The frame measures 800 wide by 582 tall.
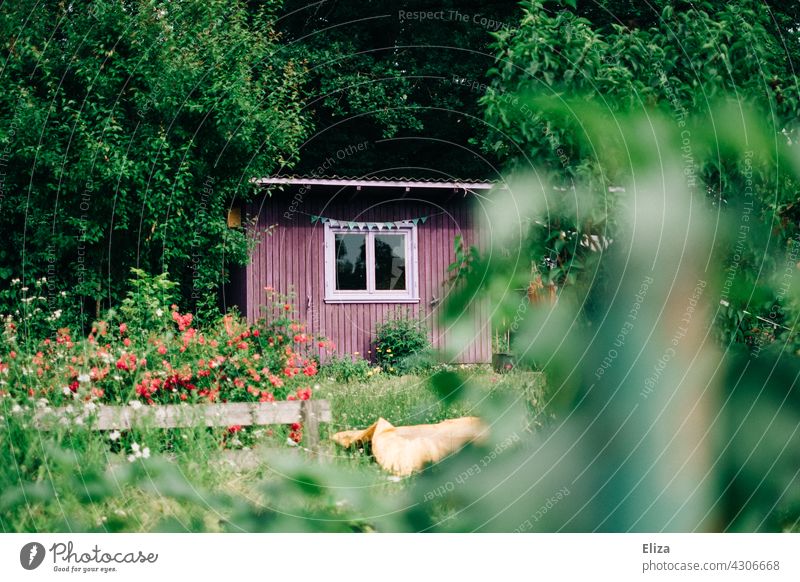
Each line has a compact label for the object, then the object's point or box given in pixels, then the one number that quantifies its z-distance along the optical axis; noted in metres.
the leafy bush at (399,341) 7.11
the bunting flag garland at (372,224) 8.97
